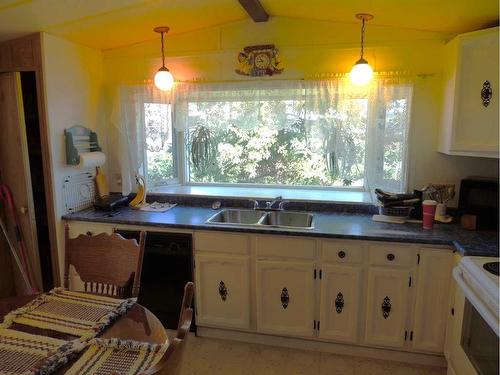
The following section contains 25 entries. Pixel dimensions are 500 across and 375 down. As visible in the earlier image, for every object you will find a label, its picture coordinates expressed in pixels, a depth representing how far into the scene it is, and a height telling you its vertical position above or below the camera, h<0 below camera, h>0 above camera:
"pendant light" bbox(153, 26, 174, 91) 2.61 +0.39
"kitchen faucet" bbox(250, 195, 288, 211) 2.70 -0.55
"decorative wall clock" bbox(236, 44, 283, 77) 2.66 +0.52
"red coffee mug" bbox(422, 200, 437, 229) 2.24 -0.50
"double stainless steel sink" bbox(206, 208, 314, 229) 2.63 -0.64
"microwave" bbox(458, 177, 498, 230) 2.19 -0.43
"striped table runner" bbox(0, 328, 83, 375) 1.10 -0.72
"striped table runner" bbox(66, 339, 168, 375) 1.11 -0.73
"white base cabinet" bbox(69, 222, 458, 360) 2.12 -0.97
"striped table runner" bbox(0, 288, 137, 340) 1.34 -0.71
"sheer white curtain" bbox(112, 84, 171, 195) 2.88 +0.06
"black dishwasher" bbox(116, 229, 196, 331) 2.41 -0.95
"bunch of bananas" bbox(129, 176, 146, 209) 2.88 -0.51
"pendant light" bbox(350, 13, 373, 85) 2.30 +0.39
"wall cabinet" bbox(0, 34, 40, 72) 2.41 +0.53
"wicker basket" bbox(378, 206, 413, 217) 2.40 -0.53
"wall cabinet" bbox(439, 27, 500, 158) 1.98 +0.20
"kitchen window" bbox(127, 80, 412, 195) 2.54 -0.03
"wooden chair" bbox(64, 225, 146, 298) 1.71 -0.63
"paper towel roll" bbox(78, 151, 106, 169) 2.64 -0.21
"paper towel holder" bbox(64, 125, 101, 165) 2.62 -0.07
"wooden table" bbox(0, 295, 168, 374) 1.29 -0.73
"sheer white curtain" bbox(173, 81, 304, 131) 2.73 +0.23
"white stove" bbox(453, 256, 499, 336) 1.36 -0.64
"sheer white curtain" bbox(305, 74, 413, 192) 2.49 +0.05
